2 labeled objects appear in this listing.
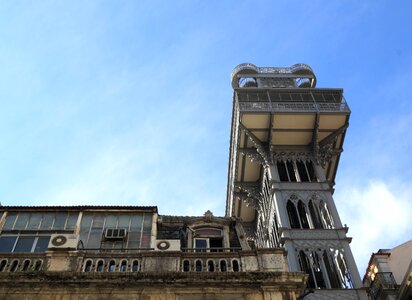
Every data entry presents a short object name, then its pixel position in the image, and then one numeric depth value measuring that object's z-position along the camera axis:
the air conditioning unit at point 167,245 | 16.08
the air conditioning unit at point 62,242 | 15.64
